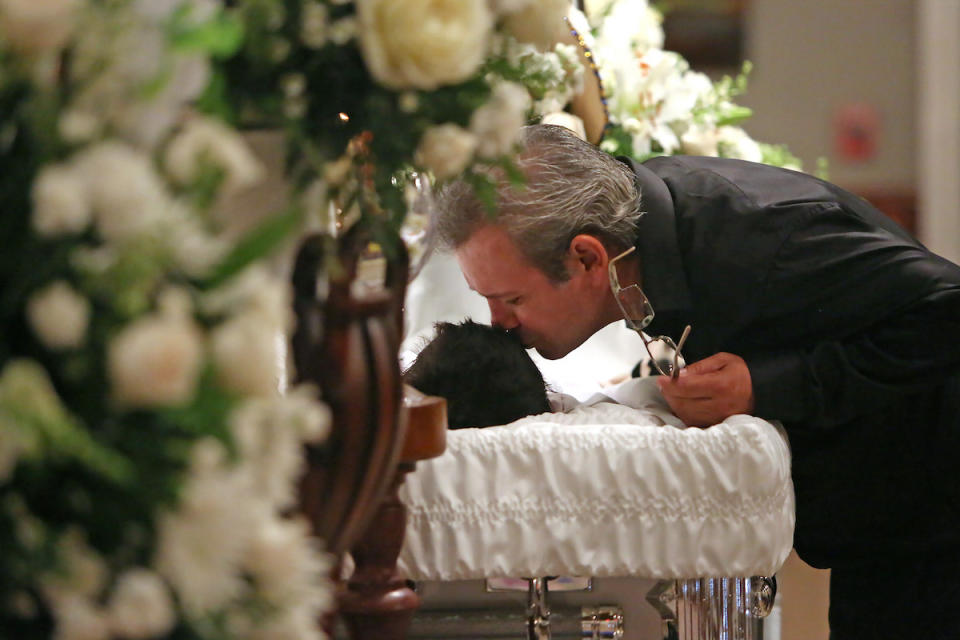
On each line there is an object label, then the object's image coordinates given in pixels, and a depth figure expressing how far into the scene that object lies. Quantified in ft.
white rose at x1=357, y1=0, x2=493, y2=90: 14.72
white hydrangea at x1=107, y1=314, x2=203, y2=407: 10.91
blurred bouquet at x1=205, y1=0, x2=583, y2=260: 14.77
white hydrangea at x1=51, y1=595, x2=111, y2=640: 10.94
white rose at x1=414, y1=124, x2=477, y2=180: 16.22
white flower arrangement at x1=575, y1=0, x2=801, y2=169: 20.55
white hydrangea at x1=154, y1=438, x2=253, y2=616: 11.52
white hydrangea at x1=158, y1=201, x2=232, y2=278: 11.55
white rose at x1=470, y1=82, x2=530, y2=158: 16.45
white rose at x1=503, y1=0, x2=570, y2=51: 16.49
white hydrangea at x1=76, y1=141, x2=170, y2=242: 11.20
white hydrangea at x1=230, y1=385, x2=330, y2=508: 12.14
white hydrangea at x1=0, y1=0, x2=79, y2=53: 10.78
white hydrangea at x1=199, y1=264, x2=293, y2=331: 12.12
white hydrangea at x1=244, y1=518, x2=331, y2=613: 12.26
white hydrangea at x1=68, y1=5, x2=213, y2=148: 11.88
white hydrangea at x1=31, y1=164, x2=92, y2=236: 10.99
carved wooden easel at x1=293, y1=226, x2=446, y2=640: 16.52
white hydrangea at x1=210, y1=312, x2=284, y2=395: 11.85
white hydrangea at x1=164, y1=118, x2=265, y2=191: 12.08
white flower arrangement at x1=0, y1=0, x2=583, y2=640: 11.05
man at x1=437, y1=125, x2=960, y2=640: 18.69
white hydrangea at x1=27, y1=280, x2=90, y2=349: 11.06
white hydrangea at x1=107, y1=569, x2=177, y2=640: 11.05
